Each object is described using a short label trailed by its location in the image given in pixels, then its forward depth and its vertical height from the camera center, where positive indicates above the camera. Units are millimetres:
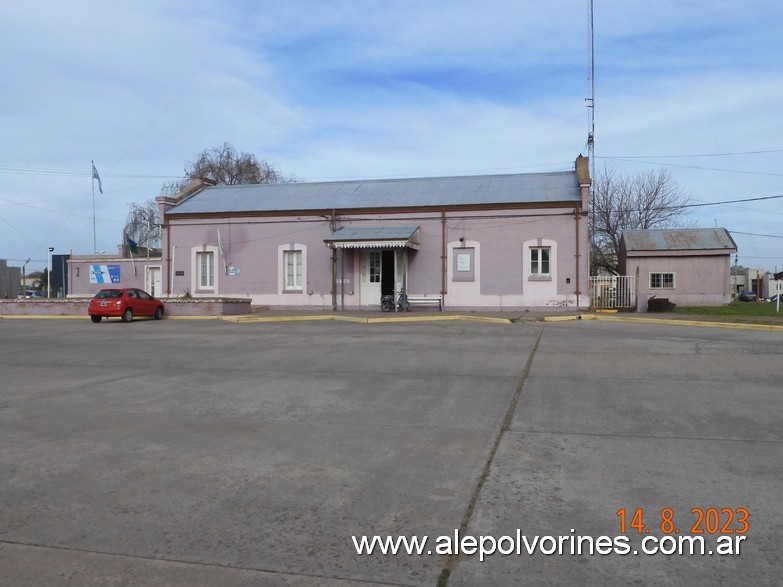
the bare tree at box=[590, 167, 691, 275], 48406 +5562
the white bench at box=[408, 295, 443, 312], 28266 -408
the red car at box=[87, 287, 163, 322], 24141 -472
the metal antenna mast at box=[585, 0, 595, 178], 35219 +9372
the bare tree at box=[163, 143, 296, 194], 54312 +10417
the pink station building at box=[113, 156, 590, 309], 27516 +2161
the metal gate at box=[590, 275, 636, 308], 30438 -107
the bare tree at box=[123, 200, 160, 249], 60312 +6233
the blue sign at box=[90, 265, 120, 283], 36312 +1081
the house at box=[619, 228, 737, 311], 37469 +1368
